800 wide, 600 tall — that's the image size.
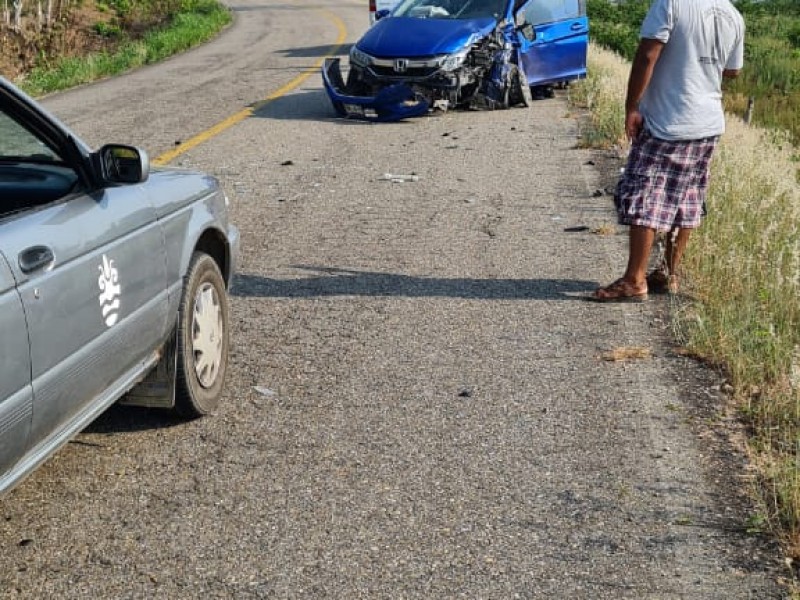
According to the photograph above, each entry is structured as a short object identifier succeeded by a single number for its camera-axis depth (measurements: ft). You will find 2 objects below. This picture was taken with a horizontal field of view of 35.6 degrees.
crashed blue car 48.44
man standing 22.12
